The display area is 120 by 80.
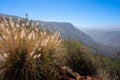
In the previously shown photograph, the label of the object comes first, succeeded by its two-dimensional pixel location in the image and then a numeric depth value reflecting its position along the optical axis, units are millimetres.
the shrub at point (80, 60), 4312
